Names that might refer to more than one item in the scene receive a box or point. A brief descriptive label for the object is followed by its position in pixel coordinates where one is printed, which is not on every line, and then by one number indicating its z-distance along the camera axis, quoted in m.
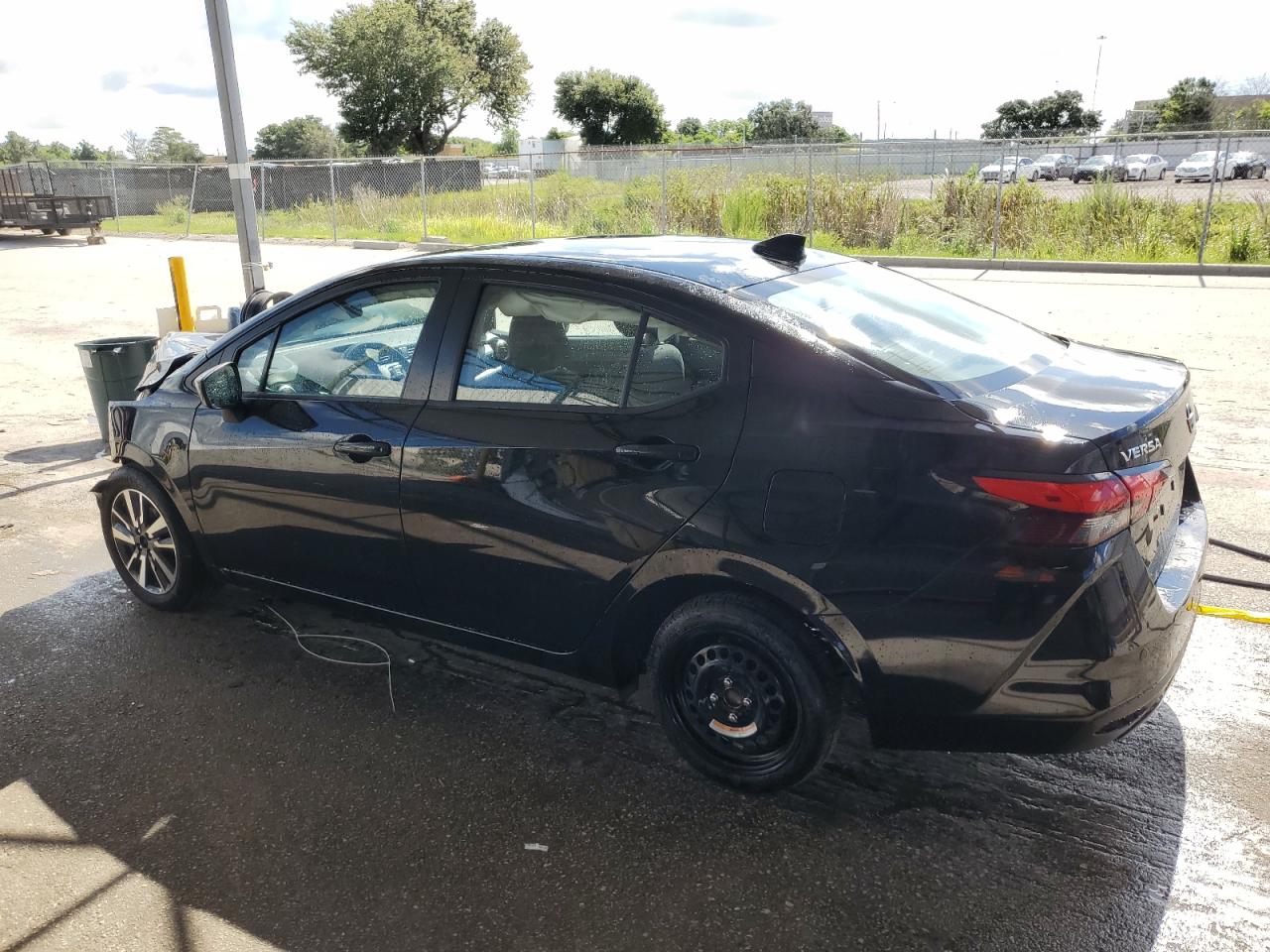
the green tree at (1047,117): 72.69
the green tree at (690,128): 88.38
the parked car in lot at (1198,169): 31.08
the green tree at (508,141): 64.56
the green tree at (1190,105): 57.94
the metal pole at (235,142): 7.80
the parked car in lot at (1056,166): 33.22
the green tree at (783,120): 83.31
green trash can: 7.10
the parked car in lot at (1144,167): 25.44
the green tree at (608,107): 73.00
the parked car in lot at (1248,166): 34.72
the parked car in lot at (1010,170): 23.18
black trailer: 29.25
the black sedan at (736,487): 2.67
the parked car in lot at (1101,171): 19.67
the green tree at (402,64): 50.62
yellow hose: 4.31
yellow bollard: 8.19
